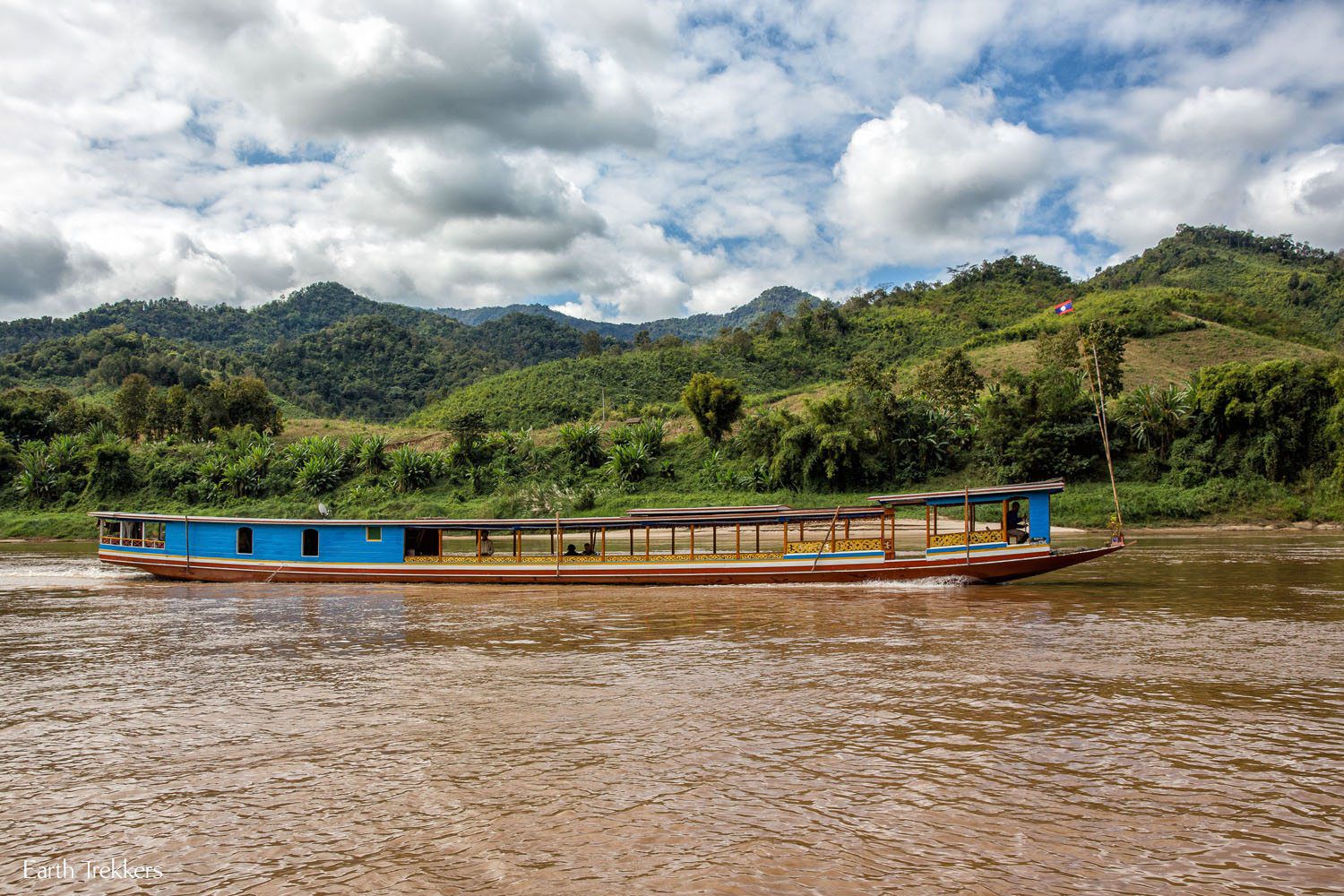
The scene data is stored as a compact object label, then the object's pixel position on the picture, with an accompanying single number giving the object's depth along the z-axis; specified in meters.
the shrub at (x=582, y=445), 50.88
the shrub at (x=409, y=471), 49.28
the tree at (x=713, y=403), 50.38
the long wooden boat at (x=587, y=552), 20.78
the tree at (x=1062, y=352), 50.88
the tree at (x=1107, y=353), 47.09
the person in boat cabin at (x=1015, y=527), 20.80
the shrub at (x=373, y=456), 51.60
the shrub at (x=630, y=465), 48.50
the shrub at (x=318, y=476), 49.47
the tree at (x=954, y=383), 51.41
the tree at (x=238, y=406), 59.06
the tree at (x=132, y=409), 60.28
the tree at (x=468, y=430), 51.12
